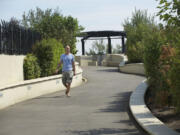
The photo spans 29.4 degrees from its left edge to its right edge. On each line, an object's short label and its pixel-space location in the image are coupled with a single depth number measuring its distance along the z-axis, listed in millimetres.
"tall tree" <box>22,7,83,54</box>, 34062
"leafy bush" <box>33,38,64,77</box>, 16016
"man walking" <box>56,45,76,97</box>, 12977
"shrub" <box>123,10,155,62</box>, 29516
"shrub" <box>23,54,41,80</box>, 14648
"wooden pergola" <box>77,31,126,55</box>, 47344
